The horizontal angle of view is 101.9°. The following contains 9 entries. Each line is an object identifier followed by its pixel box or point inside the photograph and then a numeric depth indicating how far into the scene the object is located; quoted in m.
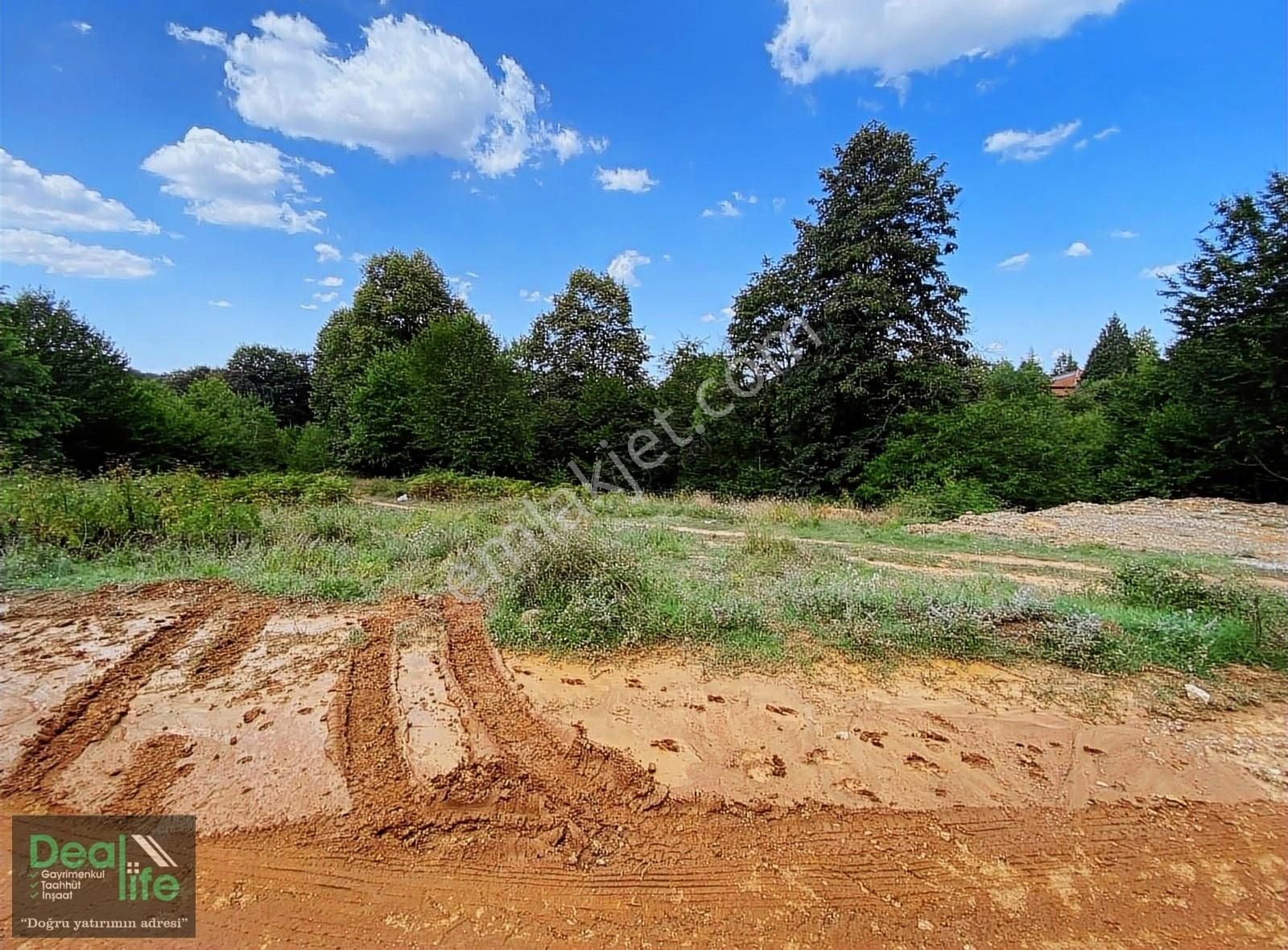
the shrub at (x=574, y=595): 3.84
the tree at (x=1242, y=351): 10.83
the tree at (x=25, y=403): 11.92
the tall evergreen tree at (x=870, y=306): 13.69
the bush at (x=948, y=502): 11.77
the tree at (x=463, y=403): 17.28
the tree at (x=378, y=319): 21.86
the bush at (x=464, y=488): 14.14
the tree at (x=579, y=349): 22.30
